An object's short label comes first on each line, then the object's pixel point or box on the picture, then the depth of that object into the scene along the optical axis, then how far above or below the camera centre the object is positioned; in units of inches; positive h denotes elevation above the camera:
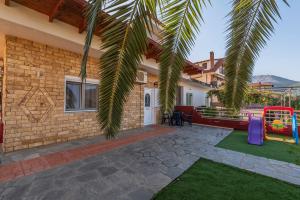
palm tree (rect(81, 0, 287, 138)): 56.9 +26.0
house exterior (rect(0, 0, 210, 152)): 160.1 +38.0
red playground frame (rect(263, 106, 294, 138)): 285.3 -48.4
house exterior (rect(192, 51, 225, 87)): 830.8 +156.3
